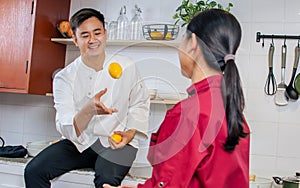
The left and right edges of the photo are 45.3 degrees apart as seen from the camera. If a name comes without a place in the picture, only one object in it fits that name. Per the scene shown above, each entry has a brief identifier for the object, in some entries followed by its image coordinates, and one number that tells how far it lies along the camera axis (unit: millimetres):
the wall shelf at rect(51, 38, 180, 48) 2084
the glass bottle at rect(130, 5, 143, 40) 2326
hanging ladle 2078
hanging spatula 2104
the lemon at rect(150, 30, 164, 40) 2150
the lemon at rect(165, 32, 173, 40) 2143
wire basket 2145
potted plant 2098
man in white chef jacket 1707
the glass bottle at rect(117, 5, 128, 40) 2338
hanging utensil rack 2111
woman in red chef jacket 970
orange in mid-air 1508
